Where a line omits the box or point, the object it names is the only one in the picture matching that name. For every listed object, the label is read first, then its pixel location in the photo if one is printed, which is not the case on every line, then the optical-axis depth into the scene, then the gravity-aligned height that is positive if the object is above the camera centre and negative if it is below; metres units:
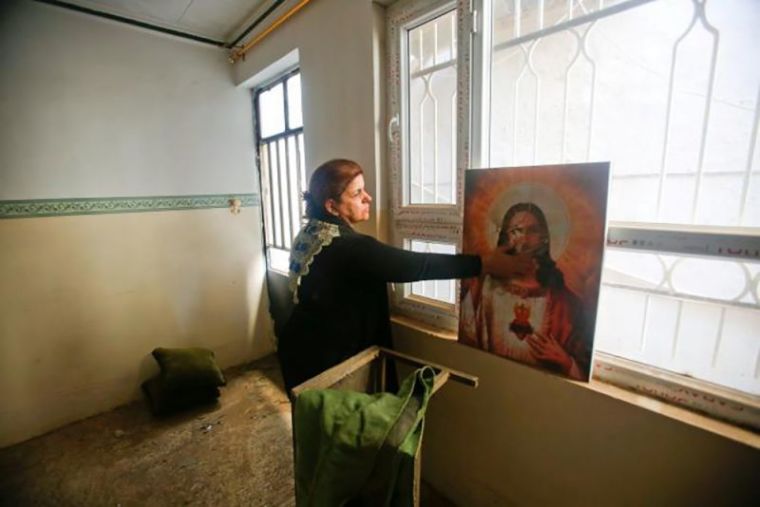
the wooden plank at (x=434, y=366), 0.99 -0.53
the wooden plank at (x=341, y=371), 0.96 -0.53
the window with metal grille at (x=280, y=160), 2.43 +0.32
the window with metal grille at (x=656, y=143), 0.80 +0.15
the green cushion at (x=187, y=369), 2.19 -1.10
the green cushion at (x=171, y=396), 2.18 -1.28
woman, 1.09 -0.24
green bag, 0.77 -0.57
